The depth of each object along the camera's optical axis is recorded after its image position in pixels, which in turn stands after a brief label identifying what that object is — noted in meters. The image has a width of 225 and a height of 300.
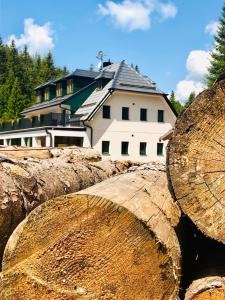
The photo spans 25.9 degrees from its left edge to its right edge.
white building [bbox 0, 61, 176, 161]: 34.50
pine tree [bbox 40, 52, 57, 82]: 89.38
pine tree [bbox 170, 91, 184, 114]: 67.81
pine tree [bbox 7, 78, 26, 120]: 66.49
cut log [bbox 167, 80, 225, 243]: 2.94
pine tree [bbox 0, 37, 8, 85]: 101.43
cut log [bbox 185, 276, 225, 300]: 2.75
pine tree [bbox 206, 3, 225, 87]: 51.83
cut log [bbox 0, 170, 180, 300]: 2.82
